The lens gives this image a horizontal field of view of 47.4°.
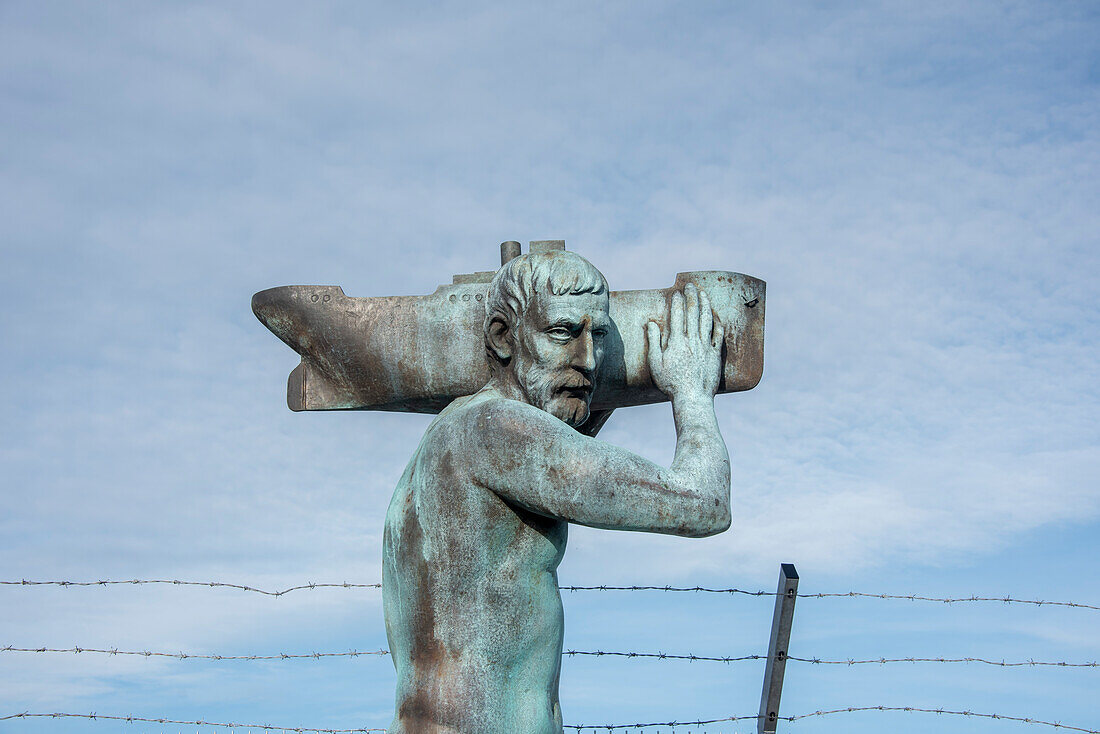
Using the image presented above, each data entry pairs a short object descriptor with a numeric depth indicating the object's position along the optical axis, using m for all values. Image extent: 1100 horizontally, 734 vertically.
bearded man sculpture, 4.17
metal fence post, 6.48
